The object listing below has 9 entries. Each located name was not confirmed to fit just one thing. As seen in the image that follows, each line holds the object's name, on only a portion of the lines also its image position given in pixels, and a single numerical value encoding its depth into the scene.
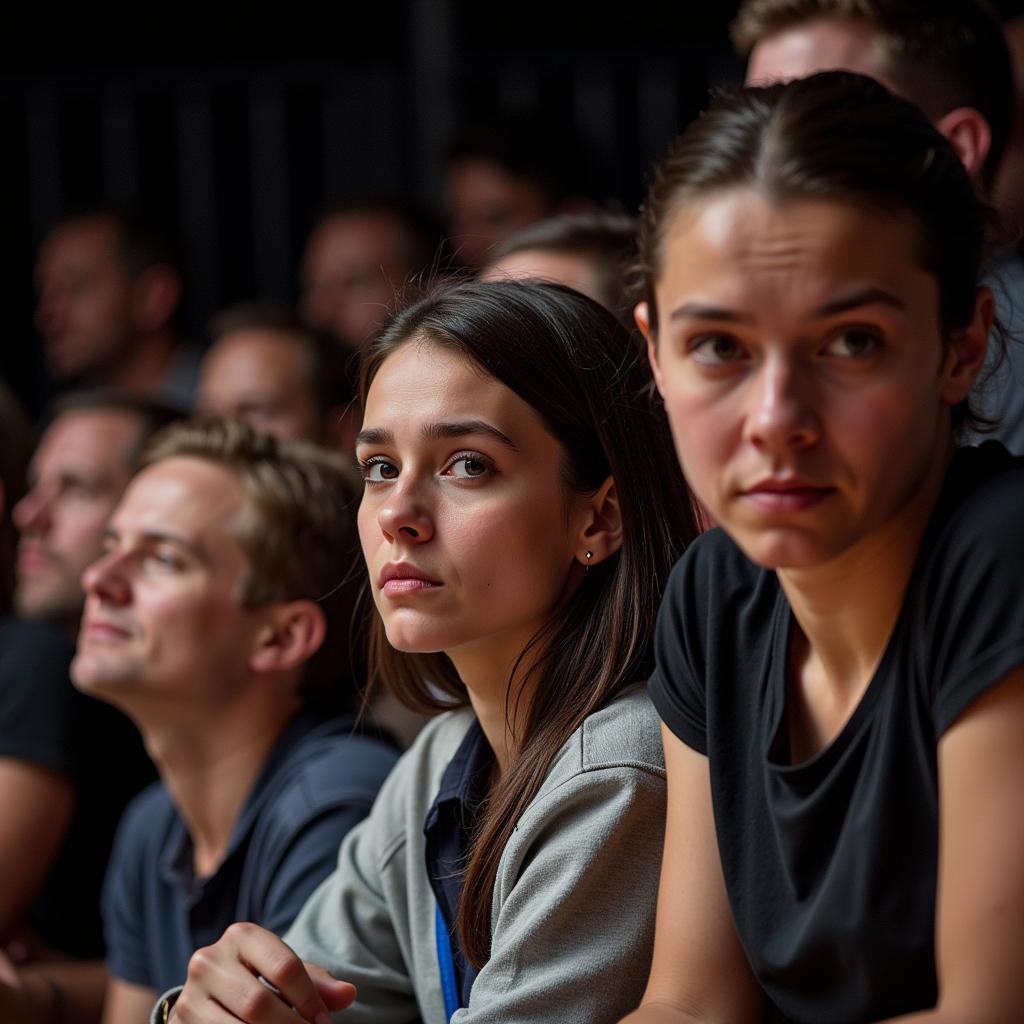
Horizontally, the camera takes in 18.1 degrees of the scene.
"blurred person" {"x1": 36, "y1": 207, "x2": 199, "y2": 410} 8.29
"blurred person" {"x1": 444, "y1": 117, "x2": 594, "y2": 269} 7.51
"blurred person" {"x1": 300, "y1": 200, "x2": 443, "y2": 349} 7.36
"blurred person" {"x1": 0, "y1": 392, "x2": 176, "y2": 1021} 4.63
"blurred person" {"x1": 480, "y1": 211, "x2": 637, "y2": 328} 4.54
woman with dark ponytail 2.09
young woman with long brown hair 2.84
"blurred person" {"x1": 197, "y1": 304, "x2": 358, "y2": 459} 6.45
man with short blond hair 4.24
